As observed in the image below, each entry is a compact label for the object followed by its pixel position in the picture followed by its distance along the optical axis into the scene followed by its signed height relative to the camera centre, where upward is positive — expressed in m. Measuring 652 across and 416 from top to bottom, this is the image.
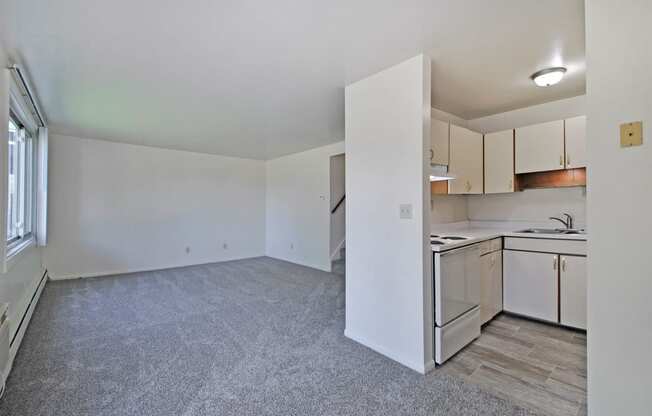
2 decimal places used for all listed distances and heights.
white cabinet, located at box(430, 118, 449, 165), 2.78 +0.65
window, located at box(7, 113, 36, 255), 3.12 +0.28
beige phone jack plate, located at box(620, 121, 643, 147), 1.11 +0.29
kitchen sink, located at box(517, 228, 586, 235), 3.02 -0.24
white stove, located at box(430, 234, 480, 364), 2.19 -0.68
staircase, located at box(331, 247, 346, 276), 5.13 -1.03
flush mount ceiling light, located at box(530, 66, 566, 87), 2.39 +1.10
